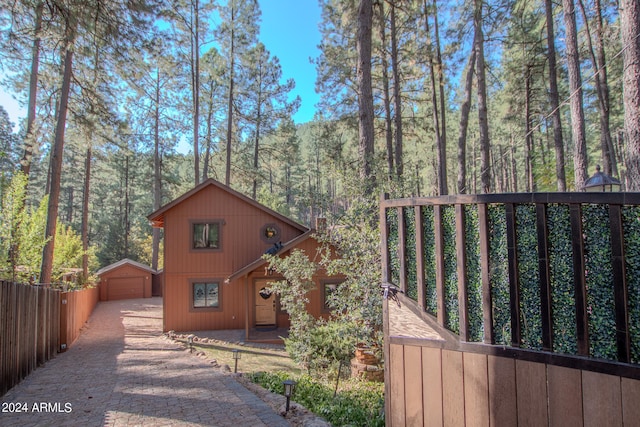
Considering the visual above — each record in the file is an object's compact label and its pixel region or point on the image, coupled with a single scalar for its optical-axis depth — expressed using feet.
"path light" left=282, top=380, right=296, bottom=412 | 14.57
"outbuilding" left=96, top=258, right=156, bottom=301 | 69.67
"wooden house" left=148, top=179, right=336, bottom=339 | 42.27
